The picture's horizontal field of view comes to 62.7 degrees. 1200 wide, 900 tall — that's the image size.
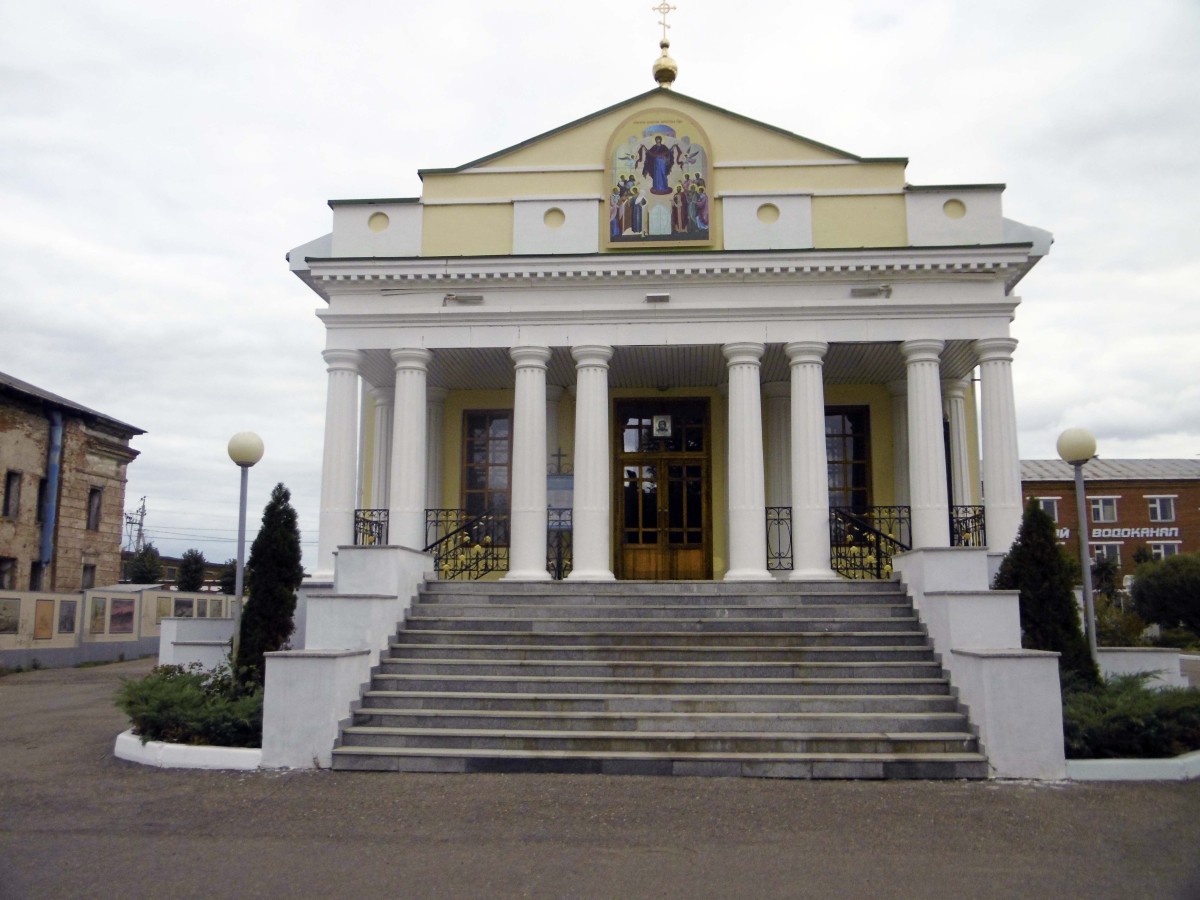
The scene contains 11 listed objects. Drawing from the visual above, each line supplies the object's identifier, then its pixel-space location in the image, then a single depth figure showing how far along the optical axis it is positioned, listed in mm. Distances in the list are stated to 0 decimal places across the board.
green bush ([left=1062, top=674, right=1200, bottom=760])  8758
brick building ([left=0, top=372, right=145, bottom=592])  26812
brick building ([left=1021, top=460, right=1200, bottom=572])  53844
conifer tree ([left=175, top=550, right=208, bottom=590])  42312
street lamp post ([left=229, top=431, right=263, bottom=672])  11336
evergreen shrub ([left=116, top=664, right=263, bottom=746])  9406
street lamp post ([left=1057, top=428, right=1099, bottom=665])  10812
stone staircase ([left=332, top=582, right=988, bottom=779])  8844
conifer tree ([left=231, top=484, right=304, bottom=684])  10883
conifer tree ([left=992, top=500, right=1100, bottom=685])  10359
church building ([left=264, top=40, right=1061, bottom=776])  14156
